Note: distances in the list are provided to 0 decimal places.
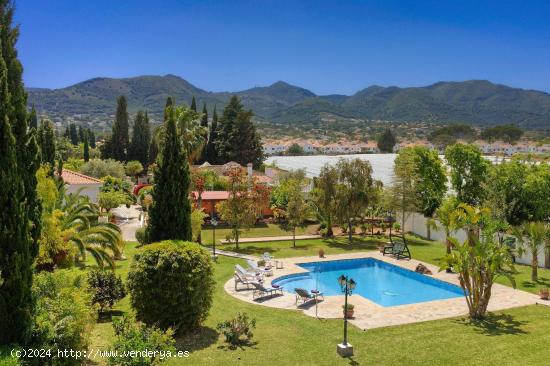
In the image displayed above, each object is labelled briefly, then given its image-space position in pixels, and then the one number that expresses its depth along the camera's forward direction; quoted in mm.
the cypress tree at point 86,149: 63000
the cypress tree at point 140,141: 63562
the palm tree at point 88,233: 16141
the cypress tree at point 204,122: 62938
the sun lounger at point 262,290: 16797
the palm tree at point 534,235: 18656
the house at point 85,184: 34562
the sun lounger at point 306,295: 15942
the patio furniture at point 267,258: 22203
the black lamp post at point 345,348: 11445
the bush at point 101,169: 48906
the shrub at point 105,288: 12922
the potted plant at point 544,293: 16520
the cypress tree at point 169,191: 13688
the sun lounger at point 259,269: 19641
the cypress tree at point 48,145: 23953
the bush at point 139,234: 23331
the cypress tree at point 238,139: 60500
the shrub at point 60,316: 8531
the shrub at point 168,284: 11578
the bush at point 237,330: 11773
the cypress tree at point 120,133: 63281
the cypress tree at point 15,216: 8055
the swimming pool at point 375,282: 19250
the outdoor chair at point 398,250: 24322
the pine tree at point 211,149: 63844
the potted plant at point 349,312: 14752
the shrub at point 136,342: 8398
